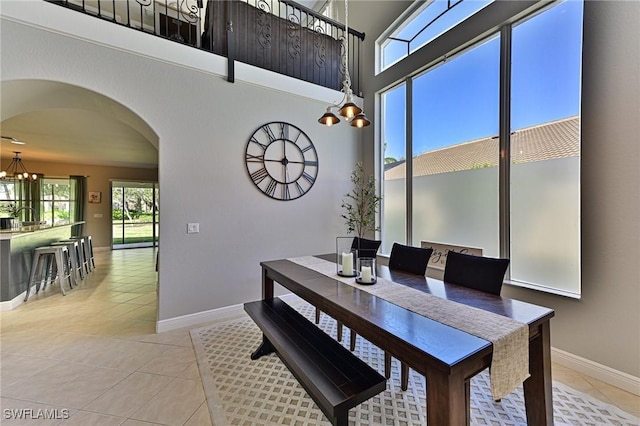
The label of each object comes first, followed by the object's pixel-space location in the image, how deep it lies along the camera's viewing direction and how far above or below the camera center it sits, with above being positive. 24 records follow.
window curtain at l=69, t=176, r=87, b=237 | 7.71 +0.42
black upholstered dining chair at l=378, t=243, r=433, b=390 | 2.36 -0.45
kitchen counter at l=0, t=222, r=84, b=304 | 3.42 -0.61
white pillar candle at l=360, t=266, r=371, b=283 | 1.99 -0.47
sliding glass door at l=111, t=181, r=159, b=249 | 8.42 -0.08
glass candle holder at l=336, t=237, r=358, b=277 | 2.20 -0.46
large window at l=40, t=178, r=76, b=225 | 7.67 +0.34
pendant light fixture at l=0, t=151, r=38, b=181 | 6.76 +1.12
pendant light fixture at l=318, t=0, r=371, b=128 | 2.14 +0.82
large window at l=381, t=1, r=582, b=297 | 2.33 +0.67
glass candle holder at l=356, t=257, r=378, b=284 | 2.00 -0.45
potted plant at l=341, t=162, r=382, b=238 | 4.29 +0.10
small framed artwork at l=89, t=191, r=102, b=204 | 7.98 +0.44
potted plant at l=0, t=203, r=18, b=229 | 4.29 -0.17
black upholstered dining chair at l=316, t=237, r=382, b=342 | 2.66 -0.42
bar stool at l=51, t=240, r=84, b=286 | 4.50 -0.84
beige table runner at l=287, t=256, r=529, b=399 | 1.16 -0.56
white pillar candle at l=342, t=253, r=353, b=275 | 2.20 -0.44
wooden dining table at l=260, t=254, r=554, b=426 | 1.04 -0.57
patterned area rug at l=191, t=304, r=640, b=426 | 1.69 -1.33
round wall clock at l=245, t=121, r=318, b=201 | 3.54 +0.71
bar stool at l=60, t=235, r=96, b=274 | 5.13 -0.83
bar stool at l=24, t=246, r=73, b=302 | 3.94 -0.87
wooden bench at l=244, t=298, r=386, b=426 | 1.34 -0.92
